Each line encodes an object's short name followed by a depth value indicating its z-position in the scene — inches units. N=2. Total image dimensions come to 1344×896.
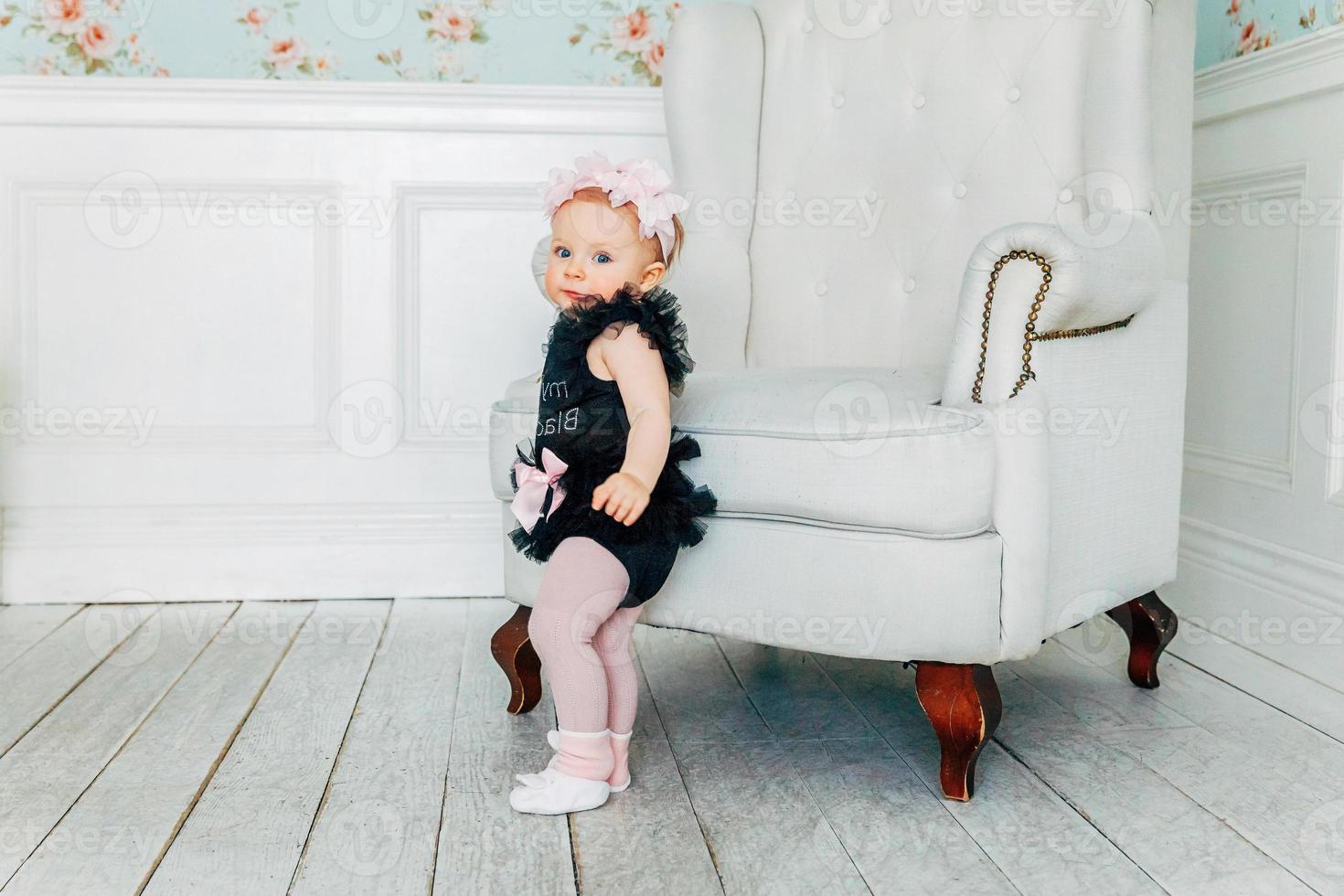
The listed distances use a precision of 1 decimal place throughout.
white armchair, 45.7
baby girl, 46.0
